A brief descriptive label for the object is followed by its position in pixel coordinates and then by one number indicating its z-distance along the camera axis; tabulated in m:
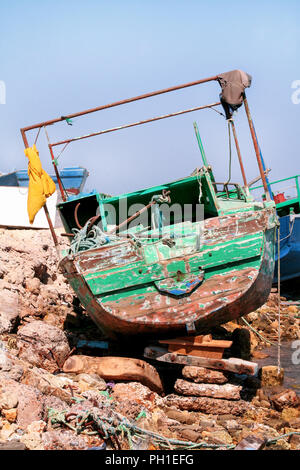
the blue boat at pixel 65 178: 18.28
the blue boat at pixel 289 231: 13.85
